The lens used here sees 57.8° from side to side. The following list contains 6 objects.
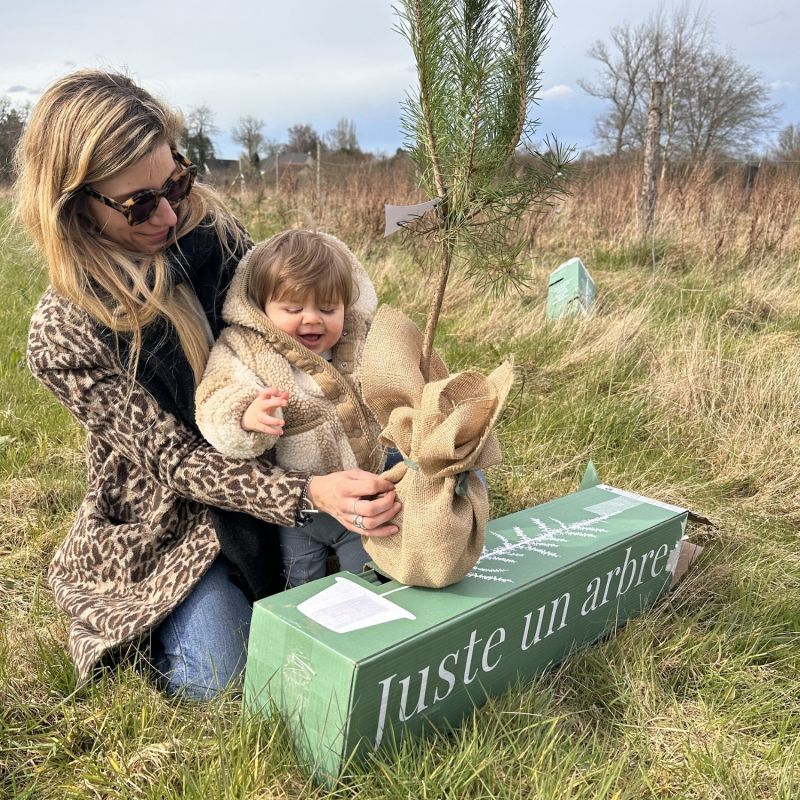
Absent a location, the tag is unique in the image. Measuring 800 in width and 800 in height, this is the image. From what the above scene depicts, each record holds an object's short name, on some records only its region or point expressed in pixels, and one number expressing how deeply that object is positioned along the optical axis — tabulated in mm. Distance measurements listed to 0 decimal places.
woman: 1648
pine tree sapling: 1177
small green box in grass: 4664
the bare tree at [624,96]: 23859
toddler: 1750
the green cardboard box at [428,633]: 1298
